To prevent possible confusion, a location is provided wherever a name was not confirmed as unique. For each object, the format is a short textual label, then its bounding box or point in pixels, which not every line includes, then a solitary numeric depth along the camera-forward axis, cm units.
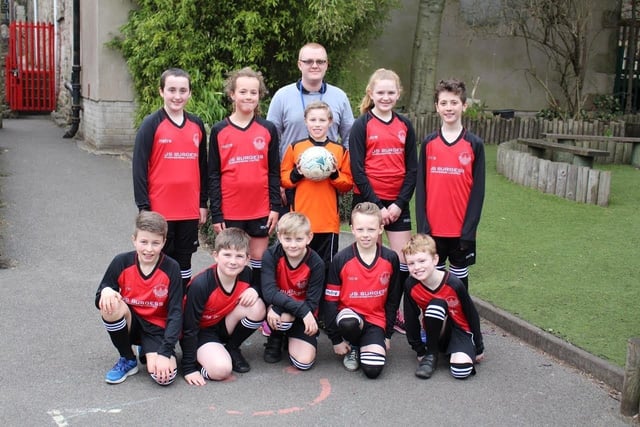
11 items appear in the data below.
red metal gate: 2142
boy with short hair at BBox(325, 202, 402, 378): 525
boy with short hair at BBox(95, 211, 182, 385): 486
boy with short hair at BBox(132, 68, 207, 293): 545
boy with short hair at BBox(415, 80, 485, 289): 549
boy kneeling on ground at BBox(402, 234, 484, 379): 512
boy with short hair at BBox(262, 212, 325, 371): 520
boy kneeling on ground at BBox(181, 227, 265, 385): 501
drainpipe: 1661
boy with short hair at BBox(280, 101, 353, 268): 566
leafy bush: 1340
